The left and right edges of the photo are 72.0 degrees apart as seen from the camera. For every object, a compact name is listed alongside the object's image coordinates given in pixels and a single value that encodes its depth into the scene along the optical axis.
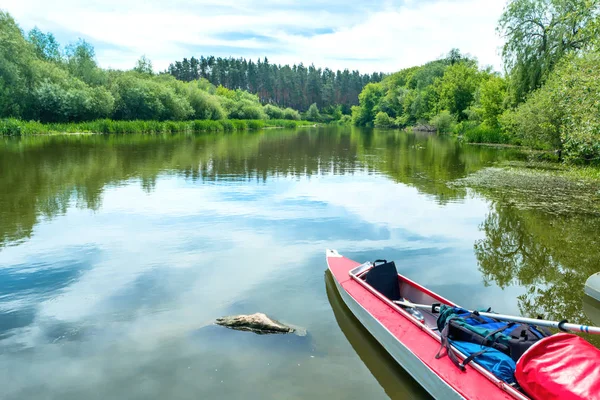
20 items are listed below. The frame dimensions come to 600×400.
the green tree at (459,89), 64.88
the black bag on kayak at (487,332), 4.99
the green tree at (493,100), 42.88
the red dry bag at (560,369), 4.08
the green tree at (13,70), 44.50
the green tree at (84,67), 60.97
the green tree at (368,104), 113.69
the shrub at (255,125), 80.71
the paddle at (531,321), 4.87
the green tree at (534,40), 30.92
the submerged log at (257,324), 6.62
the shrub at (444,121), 65.25
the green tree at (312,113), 130.12
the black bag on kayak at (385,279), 7.37
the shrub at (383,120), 101.31
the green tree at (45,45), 66.38
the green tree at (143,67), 82.62
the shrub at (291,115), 109.44
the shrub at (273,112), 101.88
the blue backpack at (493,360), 4.77
